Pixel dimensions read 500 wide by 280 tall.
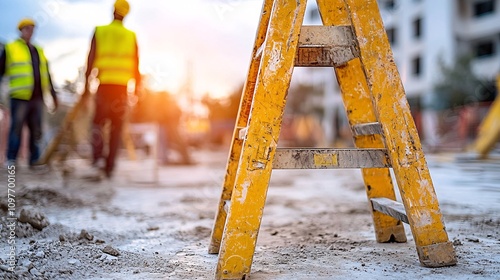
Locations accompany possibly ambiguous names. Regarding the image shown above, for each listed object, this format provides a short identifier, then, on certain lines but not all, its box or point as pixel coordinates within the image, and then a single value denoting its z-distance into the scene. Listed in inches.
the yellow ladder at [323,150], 77.7
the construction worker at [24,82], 240.5
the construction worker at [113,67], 243.6
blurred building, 1155.3
